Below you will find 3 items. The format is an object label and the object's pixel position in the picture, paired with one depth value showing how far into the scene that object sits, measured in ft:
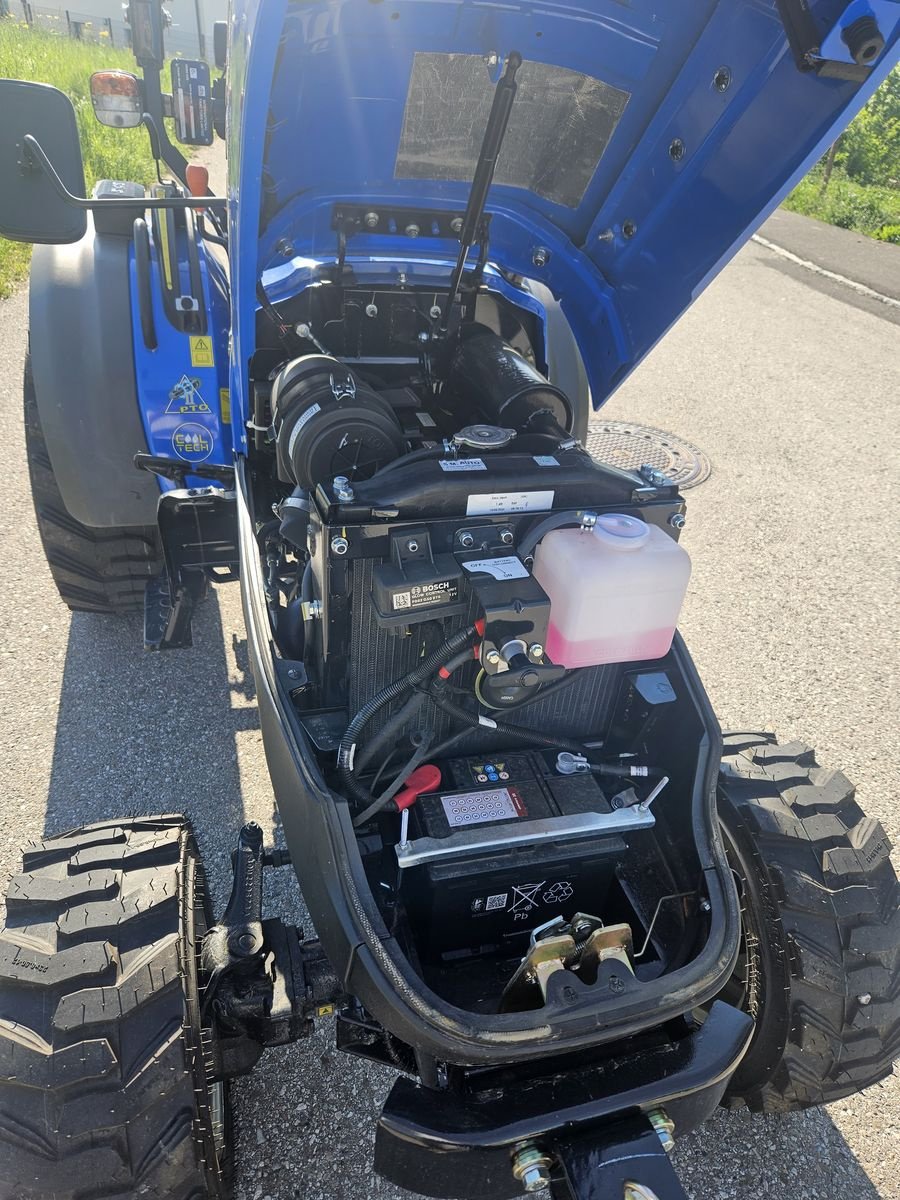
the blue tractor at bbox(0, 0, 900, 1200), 4.71
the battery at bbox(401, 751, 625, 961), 5.23
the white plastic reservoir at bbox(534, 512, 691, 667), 5.18
